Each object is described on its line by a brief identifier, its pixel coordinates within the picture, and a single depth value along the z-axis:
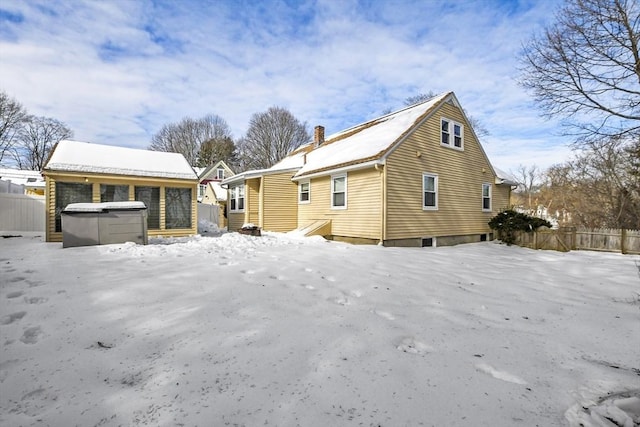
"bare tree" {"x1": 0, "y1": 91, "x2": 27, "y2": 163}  28.05
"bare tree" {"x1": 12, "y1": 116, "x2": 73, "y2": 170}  33.72
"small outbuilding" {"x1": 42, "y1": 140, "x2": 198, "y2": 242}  10.60
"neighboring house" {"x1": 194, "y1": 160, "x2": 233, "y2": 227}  28.33
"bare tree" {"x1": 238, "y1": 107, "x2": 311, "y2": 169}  36.72
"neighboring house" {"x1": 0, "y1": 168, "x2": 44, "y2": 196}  23.55
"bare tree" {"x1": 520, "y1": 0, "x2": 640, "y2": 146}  10.22
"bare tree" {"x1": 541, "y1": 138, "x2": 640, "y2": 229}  16.80
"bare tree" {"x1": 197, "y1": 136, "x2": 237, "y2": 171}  42.47
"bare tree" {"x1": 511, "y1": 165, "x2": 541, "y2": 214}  41.47
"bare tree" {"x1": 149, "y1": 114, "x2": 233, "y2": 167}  42.88
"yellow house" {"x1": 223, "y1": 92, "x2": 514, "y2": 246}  11.13
